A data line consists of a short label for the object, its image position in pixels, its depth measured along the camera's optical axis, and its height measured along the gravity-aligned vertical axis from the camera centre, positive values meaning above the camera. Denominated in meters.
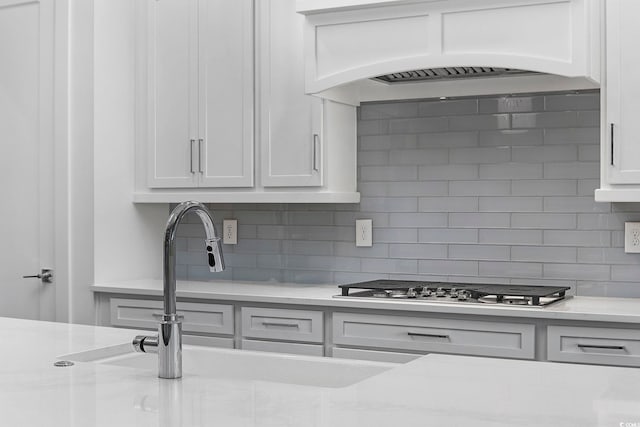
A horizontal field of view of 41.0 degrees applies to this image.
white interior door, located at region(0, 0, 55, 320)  4.43 +0.27
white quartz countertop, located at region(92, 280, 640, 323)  3.13 -0.39
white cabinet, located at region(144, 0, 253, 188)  4.15 +0.57
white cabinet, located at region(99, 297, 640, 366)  3.11 -0.52
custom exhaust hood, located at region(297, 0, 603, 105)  3.29 +0.65
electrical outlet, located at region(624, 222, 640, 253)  3.62 -0.13
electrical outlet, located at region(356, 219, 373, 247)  4.21 -0.13
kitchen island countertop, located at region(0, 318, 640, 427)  1.46 -0.36
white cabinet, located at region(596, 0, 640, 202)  3.26 +0.38
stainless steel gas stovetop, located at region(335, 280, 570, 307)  3.35 -0.36
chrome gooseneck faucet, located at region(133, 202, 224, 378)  1.81 -0.18
